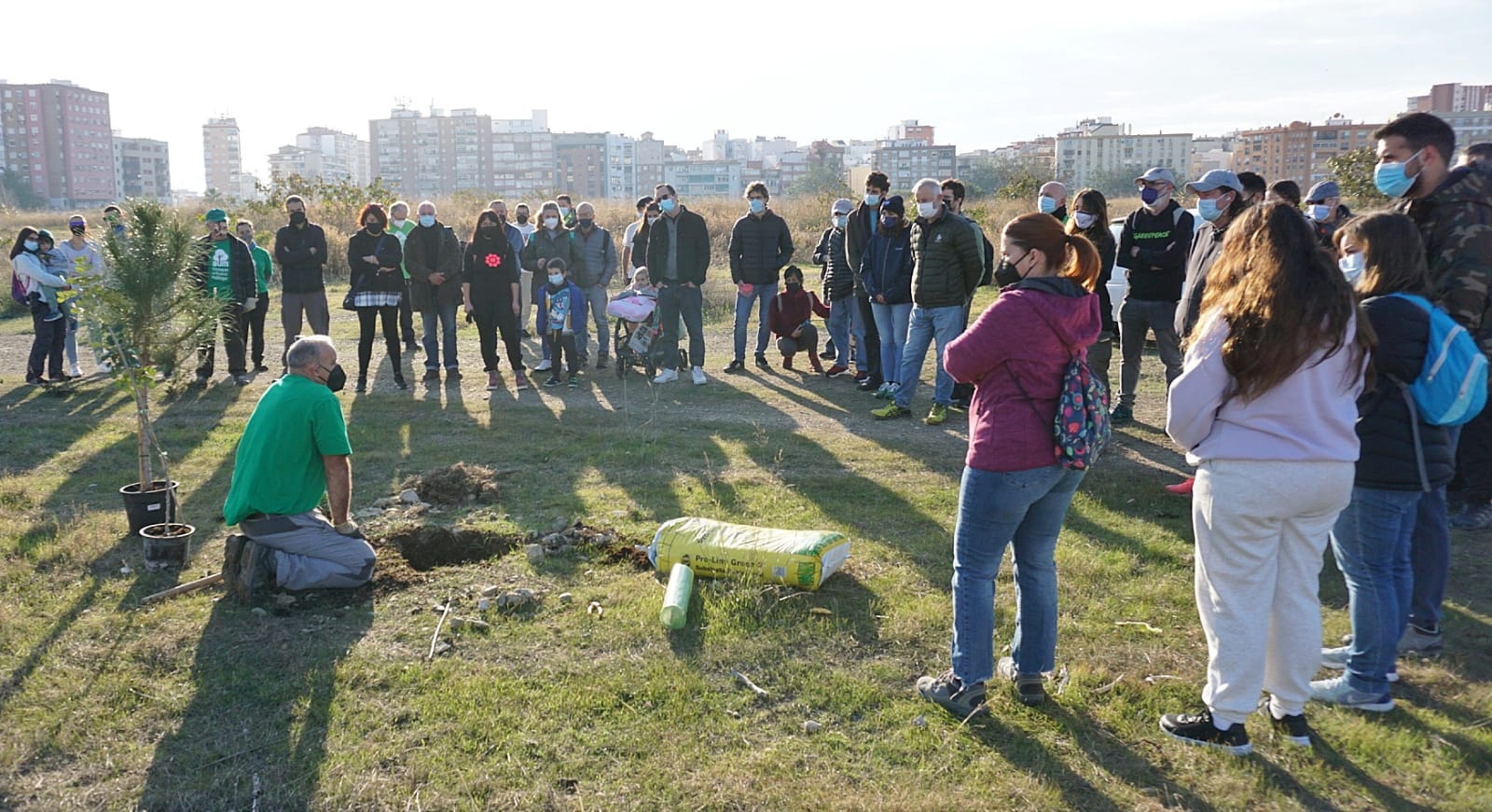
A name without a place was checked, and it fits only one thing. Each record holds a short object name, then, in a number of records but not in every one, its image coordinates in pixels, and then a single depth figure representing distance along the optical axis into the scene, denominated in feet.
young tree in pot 20.25
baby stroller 38.93
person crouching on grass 39.91
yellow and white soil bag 17.30
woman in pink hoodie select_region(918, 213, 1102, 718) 11.86
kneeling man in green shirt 17.37
